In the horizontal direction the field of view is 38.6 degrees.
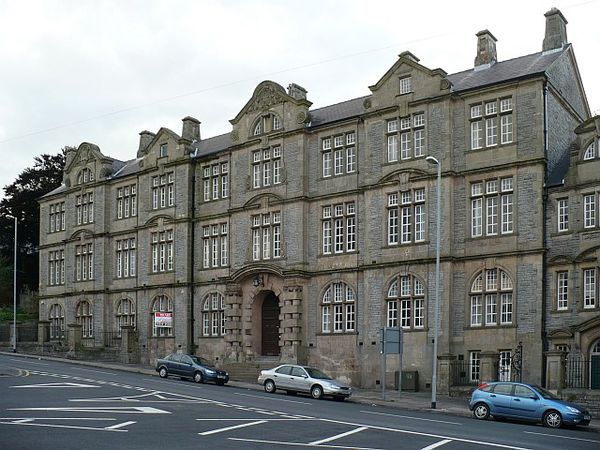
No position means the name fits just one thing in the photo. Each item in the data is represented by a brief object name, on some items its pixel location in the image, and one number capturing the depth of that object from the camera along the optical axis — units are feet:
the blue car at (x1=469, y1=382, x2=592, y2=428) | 89.04
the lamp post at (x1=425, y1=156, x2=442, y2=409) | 112.47
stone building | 124.36
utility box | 129.80
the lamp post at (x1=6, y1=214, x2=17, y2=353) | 198.18
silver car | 115.96
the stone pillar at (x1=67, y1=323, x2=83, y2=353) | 186.29
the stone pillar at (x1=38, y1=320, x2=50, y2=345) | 198.16
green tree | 252.62
